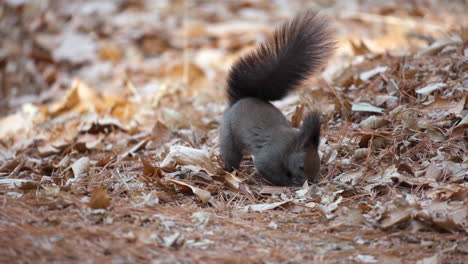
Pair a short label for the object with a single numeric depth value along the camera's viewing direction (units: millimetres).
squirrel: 6156
